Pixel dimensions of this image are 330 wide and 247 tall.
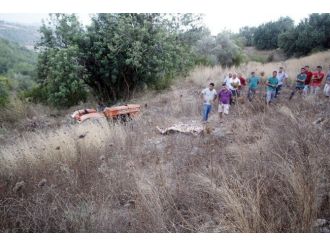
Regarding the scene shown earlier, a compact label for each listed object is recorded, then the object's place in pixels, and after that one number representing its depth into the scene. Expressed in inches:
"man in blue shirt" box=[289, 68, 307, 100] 392.8
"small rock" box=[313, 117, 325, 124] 226.3
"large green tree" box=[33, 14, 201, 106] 474.0
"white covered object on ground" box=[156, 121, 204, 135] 283.3
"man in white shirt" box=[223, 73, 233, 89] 405.7
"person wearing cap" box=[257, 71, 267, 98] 438.5
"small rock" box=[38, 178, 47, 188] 149.3
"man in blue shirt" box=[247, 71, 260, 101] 396.5
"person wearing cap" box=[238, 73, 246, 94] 433.0
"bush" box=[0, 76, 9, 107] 532.7
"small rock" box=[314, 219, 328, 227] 112.7
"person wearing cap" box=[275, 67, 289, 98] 397.7
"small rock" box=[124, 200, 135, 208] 142.9
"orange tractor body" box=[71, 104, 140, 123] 335.8
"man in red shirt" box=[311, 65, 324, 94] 388.8
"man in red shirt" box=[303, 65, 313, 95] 393.1
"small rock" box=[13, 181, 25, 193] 149.4
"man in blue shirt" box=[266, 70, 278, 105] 370.1
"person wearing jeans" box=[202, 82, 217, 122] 332.8
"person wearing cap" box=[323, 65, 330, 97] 379.6
